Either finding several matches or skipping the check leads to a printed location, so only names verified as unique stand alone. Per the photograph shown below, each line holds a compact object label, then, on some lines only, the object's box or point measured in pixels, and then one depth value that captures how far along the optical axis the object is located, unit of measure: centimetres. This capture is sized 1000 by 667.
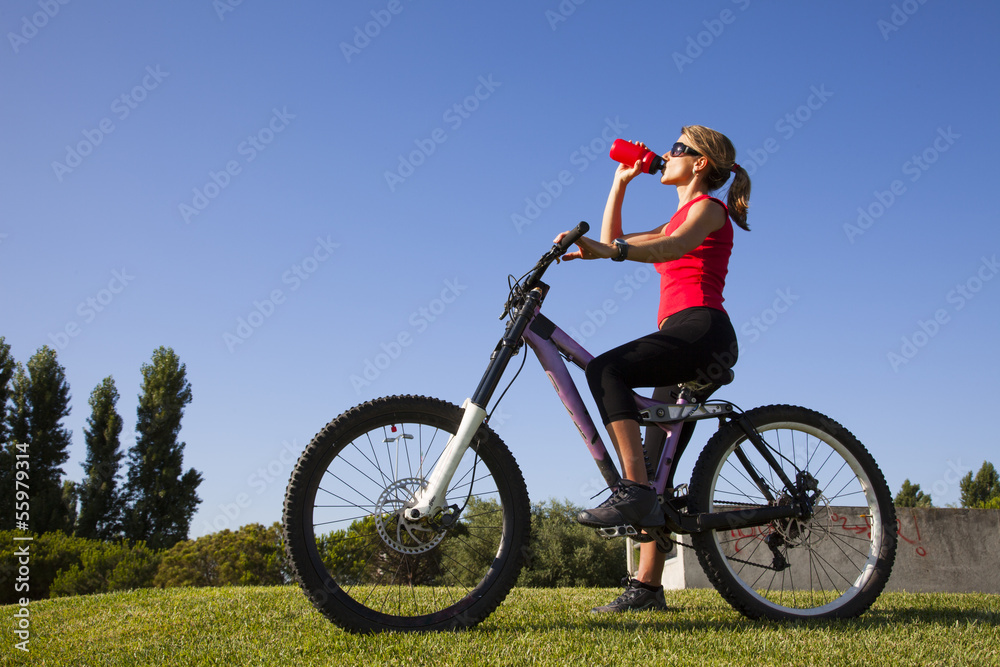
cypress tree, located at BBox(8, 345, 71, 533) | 2953
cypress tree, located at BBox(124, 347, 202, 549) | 3228
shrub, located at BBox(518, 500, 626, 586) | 1608
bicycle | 287
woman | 311
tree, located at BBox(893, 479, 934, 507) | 4238
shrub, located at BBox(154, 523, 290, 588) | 2027
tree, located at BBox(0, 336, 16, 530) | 2814
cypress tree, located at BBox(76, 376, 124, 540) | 3123
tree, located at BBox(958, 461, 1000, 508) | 5252
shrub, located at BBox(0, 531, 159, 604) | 1714
